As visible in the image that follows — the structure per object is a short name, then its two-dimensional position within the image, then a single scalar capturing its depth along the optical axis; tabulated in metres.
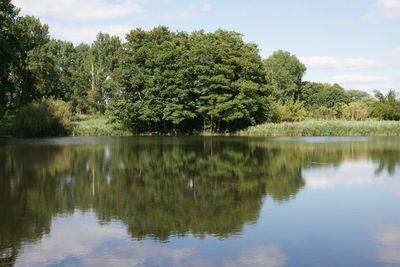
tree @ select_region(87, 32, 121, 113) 75.38
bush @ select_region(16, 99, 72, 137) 46.44
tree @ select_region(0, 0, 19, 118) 41.03
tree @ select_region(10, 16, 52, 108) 59.94
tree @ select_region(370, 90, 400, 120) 66.69
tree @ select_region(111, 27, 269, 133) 50.22
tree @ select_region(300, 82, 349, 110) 101.25
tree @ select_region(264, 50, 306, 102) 93.00
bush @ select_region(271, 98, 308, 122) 60.88
